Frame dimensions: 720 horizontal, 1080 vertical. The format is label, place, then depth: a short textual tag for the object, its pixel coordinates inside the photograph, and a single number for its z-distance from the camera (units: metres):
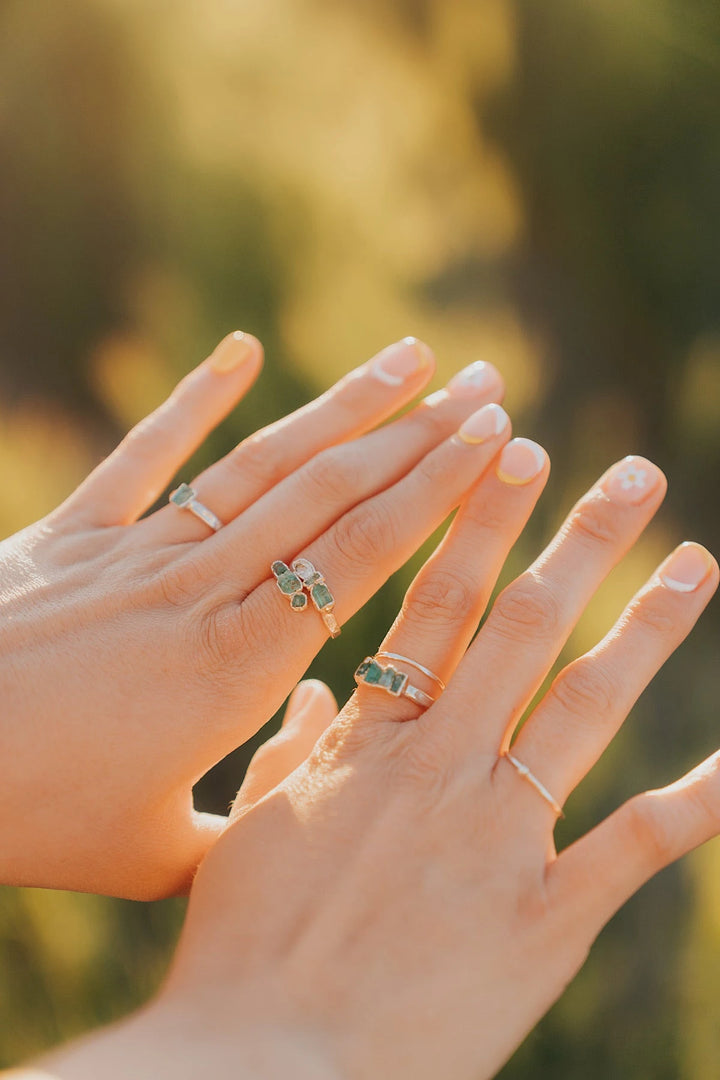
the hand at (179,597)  0.45
